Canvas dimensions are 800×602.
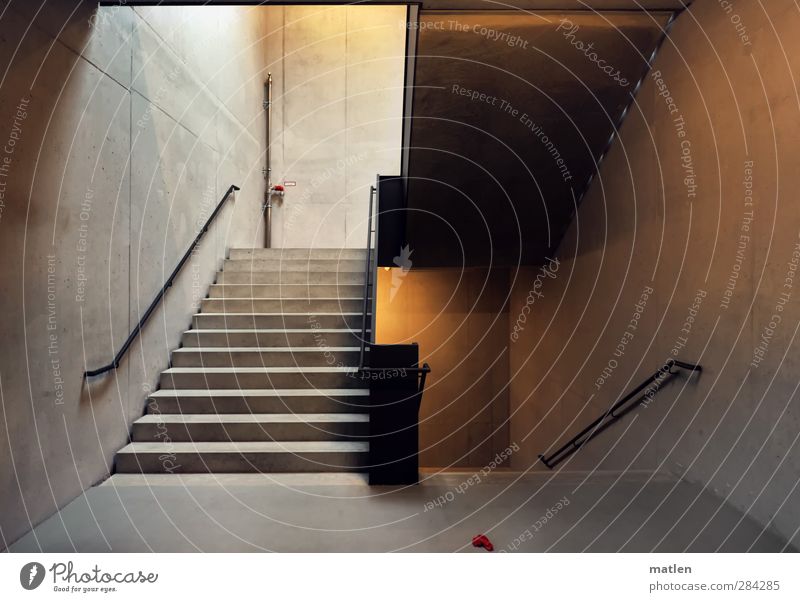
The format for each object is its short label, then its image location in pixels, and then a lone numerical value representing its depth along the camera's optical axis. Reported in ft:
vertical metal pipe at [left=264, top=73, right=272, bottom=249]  23.76
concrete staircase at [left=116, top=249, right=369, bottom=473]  10.92
